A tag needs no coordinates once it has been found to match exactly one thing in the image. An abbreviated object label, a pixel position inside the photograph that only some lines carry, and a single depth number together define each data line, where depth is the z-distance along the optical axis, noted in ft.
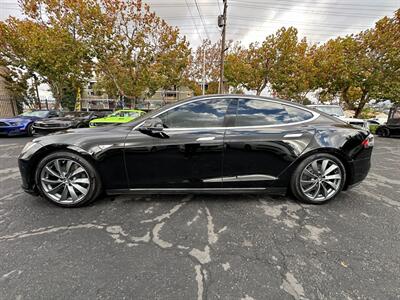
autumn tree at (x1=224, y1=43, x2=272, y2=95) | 56.65
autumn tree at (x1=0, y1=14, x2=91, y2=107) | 38.90
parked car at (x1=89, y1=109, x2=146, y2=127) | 23.71
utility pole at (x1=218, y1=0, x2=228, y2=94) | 39.70
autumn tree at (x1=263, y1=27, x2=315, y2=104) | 51.55
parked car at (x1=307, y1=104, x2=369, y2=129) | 27.96
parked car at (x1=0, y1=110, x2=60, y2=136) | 26.42
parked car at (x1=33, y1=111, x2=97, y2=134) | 26.99
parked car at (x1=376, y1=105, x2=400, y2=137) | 35.68
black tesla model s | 8.04
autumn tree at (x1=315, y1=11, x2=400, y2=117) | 41.50
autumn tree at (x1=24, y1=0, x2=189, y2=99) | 38.83
